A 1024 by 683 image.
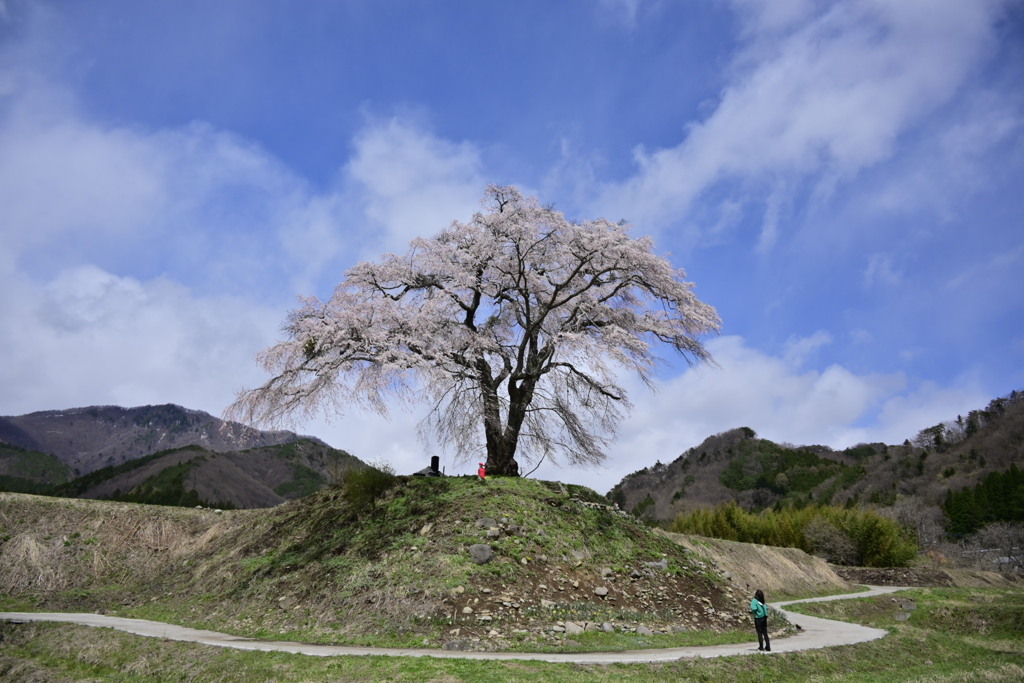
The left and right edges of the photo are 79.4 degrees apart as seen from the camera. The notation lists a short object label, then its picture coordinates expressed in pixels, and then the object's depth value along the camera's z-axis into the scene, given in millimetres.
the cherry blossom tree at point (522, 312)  22188
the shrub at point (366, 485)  21828
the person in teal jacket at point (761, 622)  13852
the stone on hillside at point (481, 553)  16531
